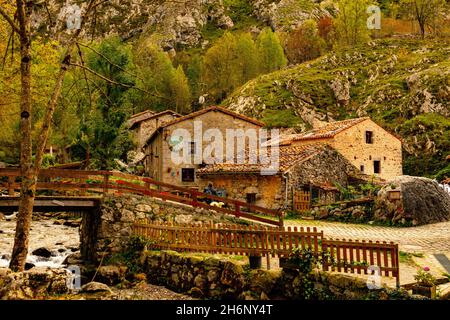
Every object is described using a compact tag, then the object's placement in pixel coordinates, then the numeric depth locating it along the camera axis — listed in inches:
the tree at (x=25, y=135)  447.5
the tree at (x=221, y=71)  3117.6
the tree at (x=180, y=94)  2960.1
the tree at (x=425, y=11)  2979.8
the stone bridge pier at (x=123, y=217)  713.6
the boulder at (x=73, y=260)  755.5
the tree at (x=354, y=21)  3093.0
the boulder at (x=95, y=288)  471.9
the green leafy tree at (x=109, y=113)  1230.9
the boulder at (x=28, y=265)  734.9
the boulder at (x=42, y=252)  830.5
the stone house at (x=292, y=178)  1056.2
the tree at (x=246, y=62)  3186.5
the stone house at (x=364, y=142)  1384.1
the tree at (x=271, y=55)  3284.9
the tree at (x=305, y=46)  3476.9
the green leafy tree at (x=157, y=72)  2979.8
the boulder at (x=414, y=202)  866.1
